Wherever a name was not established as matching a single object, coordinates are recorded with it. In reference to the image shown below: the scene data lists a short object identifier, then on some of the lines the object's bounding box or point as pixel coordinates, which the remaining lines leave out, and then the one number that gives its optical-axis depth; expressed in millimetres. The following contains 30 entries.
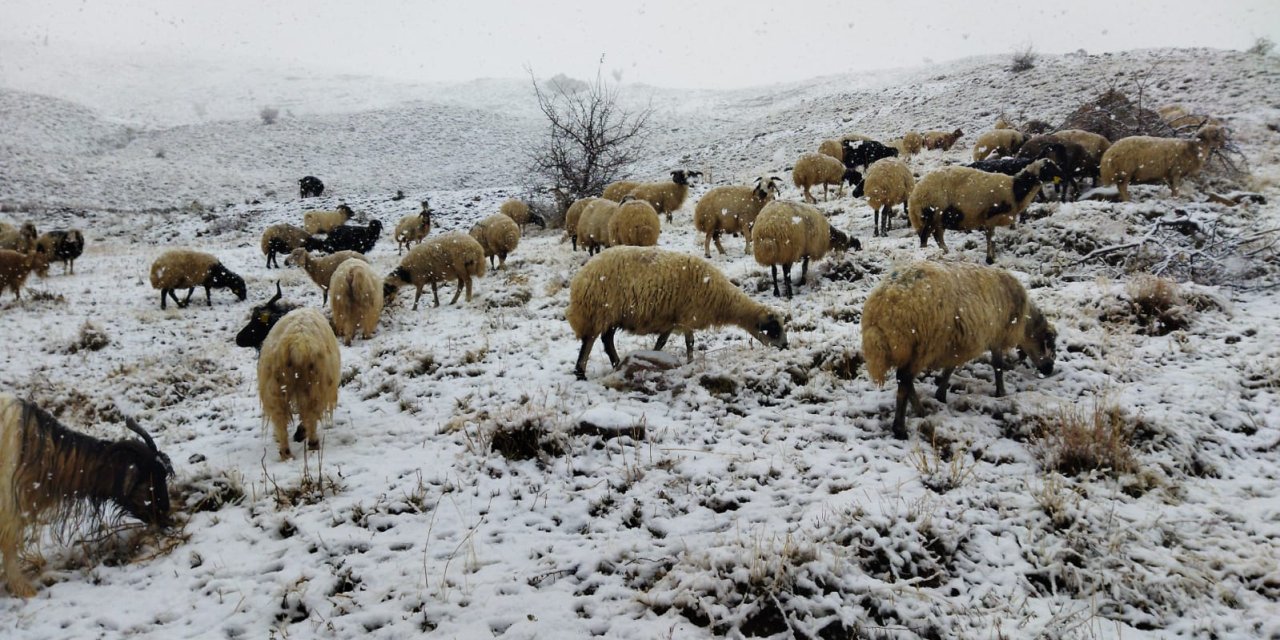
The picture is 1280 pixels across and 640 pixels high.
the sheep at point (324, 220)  21859
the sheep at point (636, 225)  12391
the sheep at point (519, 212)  20266
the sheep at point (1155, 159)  11852
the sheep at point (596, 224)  13758
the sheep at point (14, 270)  12203
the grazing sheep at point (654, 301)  7016
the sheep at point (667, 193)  16828
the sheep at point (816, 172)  17531
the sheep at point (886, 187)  13102
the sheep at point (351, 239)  18609
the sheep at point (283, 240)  17453
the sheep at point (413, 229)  19141
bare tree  20828
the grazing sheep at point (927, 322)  5164
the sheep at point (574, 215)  16141
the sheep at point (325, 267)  12938
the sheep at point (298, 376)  5520
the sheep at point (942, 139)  21844
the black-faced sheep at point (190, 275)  12820
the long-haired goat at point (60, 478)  3859
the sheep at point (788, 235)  9805
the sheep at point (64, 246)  15578
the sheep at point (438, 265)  12102
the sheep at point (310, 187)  30766
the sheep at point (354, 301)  9719
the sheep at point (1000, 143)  16750
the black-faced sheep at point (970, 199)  10500
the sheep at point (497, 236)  14789
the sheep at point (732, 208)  12875
